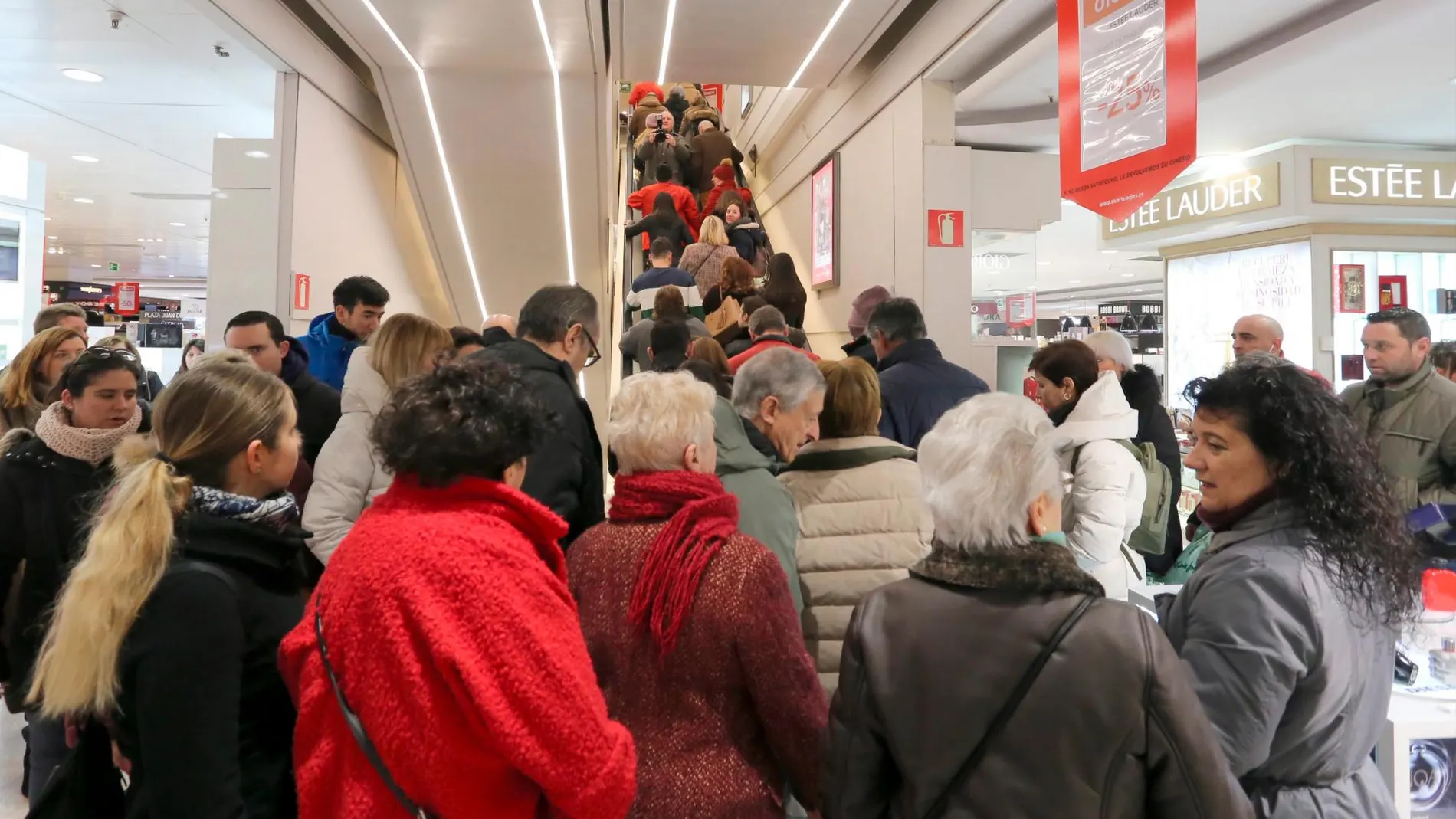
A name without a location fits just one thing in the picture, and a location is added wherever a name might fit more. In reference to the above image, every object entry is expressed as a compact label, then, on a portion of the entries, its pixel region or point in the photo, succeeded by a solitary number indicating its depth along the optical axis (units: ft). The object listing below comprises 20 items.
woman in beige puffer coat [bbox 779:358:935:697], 6.88
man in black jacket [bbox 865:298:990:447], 11.82
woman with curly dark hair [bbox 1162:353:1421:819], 4.69
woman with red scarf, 5.18
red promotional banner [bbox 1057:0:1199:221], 10.02
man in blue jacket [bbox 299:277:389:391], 13.44
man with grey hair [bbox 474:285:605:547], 7.89
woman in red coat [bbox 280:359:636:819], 4.13
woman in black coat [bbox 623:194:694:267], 28.07
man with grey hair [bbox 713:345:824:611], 6.80
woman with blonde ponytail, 4.43
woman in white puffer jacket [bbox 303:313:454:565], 8.38
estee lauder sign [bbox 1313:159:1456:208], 25.39
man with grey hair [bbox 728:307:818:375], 14.03
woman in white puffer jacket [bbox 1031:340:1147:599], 9.22
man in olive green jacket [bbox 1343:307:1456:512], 12.48
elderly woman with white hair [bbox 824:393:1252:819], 4.14
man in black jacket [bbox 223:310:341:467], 11.51
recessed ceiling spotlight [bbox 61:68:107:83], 20.89
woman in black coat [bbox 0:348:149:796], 8.11
